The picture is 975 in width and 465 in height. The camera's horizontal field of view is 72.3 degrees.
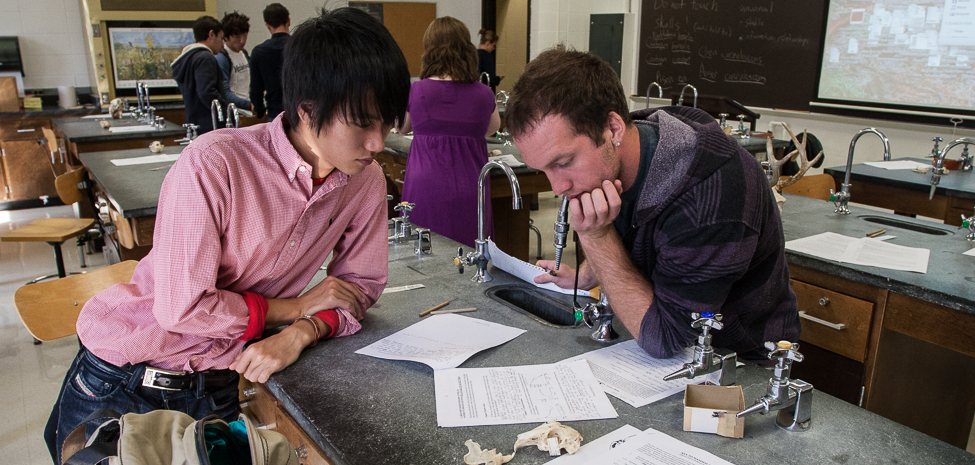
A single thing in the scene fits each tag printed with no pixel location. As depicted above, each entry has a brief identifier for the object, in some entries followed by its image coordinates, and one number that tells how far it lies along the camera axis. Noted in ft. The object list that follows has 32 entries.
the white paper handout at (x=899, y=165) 12.76
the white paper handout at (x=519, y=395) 3.94
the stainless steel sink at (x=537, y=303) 5.80
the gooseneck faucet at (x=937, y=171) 10.65
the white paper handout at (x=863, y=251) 7.17
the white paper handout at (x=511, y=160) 12.64
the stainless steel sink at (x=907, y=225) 8.61
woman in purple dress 10.19
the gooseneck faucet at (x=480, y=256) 6.17
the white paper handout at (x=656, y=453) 3.49
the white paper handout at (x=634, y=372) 4.18
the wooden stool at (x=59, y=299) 7.30
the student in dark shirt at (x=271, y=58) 17.06
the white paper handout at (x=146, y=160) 11.84
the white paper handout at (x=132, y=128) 15.92
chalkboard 19.17
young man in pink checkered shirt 4.07
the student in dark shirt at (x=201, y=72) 16.71
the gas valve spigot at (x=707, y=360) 4.00
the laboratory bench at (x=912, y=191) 10.82
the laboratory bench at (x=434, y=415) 3.61
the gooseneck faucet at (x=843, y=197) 9.23
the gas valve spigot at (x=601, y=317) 4.97
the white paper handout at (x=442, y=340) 4.66
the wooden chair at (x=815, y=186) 11.43
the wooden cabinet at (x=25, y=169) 19.27
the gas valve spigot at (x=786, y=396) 3.73
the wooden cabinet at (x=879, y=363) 7.09
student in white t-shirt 19.48
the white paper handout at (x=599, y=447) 3.52
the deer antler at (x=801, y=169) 10.03
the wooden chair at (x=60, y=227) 12.06
